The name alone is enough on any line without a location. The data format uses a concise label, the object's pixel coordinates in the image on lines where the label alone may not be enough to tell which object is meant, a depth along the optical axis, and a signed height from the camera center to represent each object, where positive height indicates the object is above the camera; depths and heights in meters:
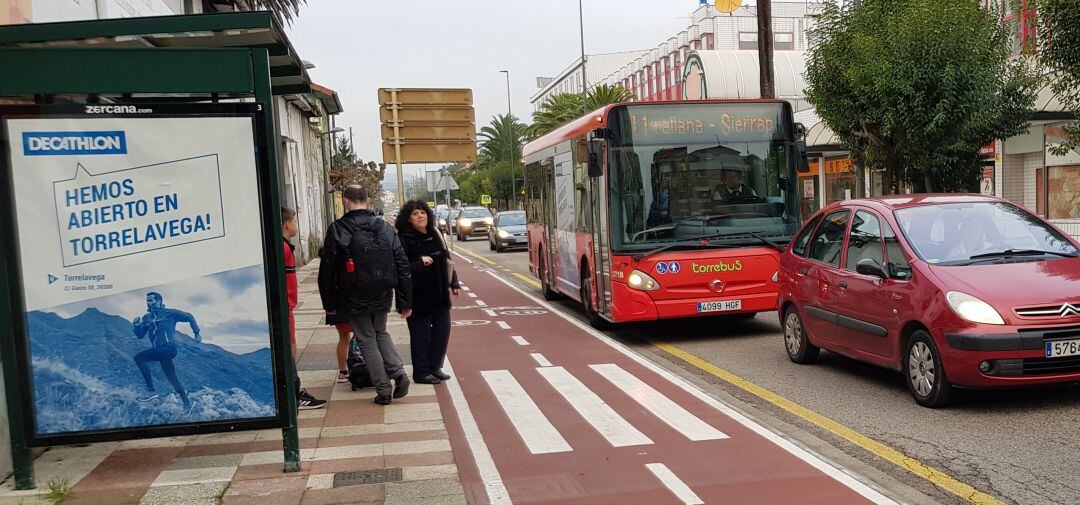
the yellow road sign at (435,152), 18.78 +0.71
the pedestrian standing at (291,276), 7.60 -0.68
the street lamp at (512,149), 73.84 +2.89
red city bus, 10.72 -0.37
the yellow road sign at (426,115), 18.67 +1.49
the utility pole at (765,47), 18.91 +2.49
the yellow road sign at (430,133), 18.77 +1.11
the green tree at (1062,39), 11.35 +1.45
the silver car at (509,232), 34.09 -1.83
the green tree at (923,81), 16.83 +1.48
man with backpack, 7.30 -0.66
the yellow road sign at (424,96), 18.69 +1.87
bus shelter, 5.21 -0.22
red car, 6.39 -1.01
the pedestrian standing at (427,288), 8.40 -0.94
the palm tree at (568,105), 55.23 +4.65
